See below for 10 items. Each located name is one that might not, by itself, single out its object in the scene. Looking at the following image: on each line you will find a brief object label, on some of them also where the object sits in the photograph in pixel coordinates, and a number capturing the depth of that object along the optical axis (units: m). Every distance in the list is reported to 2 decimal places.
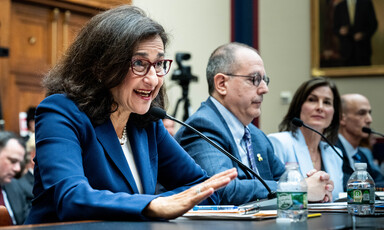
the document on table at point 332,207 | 1.99
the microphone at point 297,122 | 2.94
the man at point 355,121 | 4.71
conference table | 1.32
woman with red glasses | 1.54
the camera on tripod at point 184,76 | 5.29
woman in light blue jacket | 3.31
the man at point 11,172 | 4.05
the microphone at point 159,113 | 2.02
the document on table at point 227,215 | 1.60
